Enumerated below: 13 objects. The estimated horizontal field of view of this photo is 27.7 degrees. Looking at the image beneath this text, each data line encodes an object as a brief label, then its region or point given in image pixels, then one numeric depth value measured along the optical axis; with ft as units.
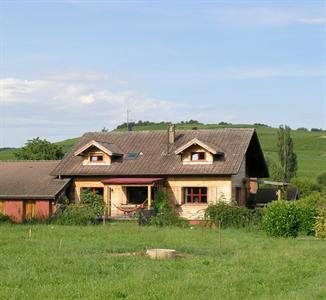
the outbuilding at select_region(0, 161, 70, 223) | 131.95
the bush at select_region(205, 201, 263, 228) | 108.68
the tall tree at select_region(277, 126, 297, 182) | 224.74
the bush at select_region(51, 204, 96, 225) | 116.37
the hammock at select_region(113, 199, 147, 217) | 130.13
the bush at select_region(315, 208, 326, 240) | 92.94
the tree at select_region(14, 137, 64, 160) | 200.03
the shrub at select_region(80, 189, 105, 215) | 131.85
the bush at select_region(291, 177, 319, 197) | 197.32
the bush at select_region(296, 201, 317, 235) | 97.91
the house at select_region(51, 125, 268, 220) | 129.70
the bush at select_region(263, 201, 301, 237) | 93.76
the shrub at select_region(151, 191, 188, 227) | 111.55
